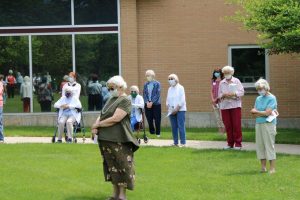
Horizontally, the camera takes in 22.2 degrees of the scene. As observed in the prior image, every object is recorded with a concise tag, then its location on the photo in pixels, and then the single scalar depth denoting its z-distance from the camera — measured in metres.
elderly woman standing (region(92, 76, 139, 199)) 11.32
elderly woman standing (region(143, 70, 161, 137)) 21.02
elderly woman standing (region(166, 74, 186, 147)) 18.42
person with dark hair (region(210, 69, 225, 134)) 21.36
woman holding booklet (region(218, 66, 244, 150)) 17.27
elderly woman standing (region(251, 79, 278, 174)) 13.81
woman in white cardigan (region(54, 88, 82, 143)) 19.52
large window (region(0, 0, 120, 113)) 24.91
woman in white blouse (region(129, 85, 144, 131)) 19.53
